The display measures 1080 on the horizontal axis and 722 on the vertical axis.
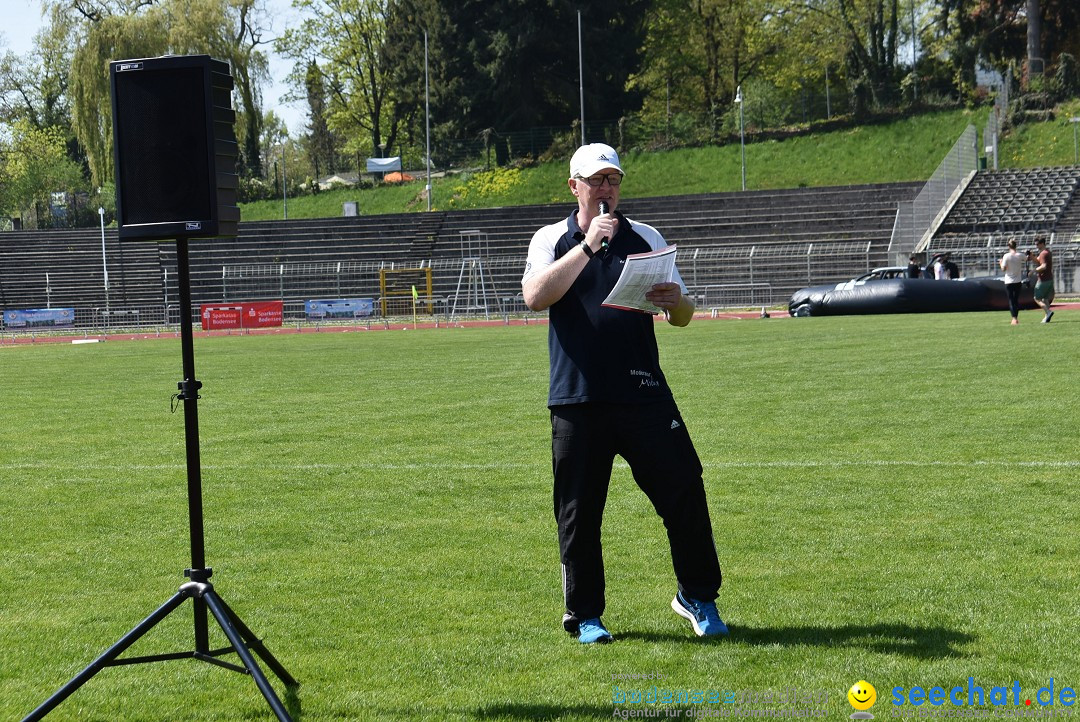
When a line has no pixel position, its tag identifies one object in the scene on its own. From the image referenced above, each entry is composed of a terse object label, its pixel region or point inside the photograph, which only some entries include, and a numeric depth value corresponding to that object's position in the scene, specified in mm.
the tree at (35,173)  81500
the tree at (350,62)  83750
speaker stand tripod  4723
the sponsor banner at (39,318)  44844
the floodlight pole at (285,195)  68075
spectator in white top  26578
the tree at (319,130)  89750
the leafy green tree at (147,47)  57812
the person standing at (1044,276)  27922
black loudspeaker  4746
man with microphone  5301
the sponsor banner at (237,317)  41719
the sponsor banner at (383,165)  73625
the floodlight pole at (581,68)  60494
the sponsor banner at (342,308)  44469
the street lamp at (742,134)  58312
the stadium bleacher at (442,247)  47531
